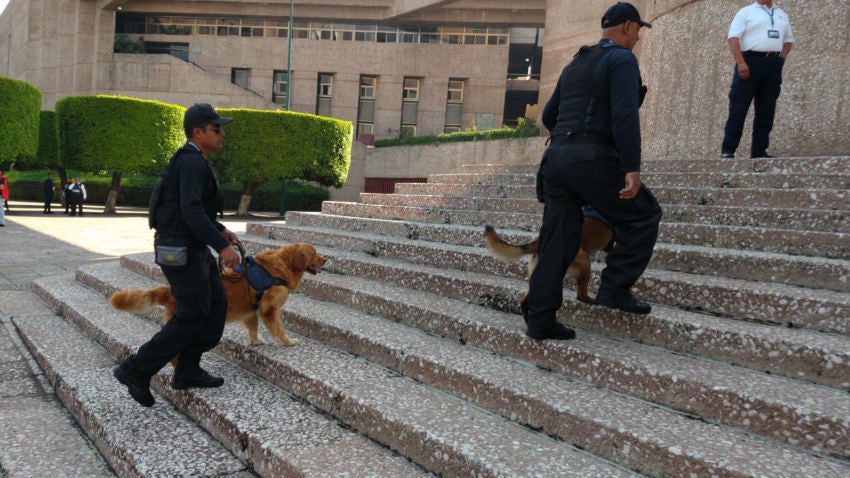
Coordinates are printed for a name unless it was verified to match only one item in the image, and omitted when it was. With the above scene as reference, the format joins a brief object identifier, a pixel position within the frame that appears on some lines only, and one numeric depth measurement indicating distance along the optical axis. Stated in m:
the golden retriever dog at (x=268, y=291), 3.57
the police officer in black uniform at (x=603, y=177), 3.12
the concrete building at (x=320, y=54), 36.06
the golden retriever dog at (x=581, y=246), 3.51
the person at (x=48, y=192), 20.72
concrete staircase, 2.46
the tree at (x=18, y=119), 20.56
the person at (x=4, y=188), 16.92
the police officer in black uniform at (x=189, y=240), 3.19
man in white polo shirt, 6.21
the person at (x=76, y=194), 20.25
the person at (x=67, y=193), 20.27
